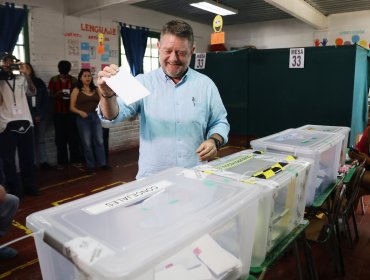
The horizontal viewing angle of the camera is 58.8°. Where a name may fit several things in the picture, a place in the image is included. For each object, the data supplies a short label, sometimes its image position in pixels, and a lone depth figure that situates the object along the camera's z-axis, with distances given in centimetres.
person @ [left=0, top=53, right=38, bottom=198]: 312
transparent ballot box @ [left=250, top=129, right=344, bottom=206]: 162
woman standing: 447
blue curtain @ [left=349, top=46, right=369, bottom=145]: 369
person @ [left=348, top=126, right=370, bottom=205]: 282
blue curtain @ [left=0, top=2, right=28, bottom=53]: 424
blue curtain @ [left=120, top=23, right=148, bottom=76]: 601
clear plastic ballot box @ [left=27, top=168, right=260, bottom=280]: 63
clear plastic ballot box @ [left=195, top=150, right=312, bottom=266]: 104
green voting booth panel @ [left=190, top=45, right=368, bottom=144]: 366
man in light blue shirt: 148
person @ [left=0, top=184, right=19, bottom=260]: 211
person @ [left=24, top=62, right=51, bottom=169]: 436
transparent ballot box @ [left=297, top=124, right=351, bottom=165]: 239
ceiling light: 563
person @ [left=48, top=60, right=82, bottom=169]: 465
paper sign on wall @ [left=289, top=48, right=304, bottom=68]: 381
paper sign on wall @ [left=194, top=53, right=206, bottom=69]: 452
